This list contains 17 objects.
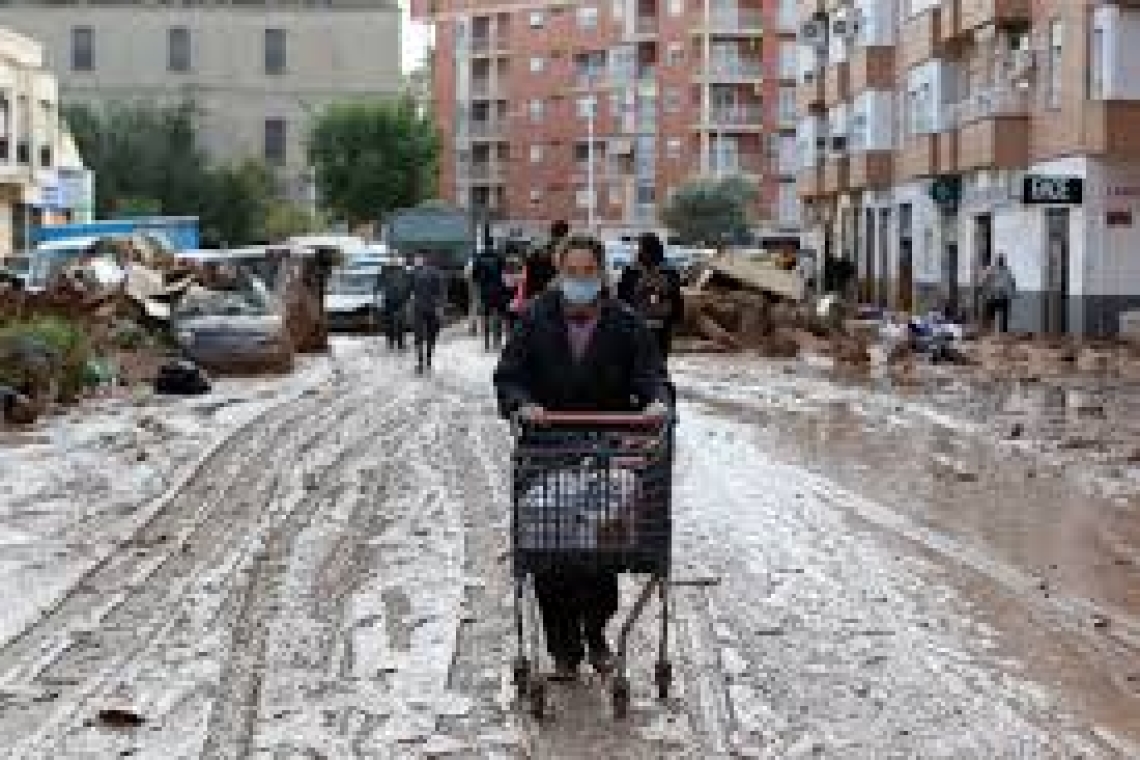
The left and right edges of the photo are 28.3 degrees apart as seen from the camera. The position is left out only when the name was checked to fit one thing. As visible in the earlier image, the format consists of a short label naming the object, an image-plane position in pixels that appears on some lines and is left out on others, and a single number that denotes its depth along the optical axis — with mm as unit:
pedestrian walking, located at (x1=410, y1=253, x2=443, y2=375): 30500
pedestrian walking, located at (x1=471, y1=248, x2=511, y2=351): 36031
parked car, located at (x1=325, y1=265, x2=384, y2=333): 46938
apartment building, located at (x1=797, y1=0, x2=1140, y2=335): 40406
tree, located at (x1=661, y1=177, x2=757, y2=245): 98688
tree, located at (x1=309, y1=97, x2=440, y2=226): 92875
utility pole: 114562
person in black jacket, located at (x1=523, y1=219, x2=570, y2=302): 25031
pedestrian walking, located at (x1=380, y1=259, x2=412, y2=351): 37094
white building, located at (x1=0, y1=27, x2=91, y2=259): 61094
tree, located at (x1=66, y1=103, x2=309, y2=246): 81938
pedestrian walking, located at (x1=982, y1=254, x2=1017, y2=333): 39875
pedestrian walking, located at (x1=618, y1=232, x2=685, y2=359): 20891
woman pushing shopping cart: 7887
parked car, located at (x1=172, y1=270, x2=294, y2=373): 31891
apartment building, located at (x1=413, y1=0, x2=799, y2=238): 107938
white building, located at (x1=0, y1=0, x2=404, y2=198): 89812
